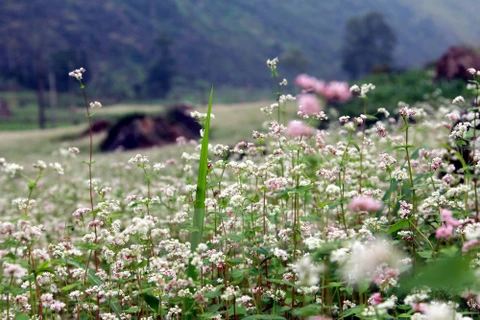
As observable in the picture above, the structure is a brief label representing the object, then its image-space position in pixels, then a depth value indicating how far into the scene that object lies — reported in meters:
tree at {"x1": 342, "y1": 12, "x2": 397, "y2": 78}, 105.31
